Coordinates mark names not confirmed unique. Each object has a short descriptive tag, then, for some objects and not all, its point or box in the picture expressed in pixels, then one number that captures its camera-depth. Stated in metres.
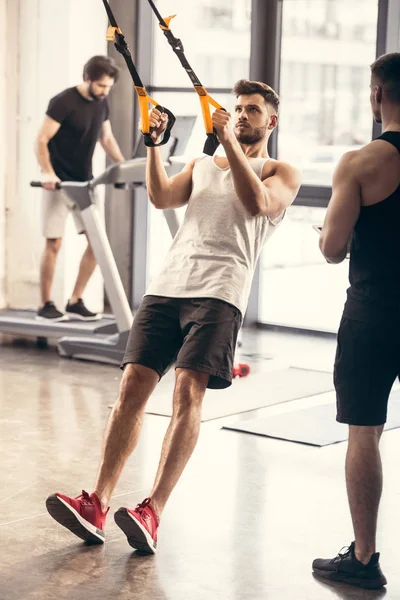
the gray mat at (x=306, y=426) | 6.32
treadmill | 8.24
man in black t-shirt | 8.89
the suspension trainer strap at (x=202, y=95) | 4.53
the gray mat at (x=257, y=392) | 7.07
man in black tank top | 3.85
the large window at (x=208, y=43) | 10.19
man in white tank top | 4.38
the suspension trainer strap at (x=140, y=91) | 4.58
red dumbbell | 8.14
